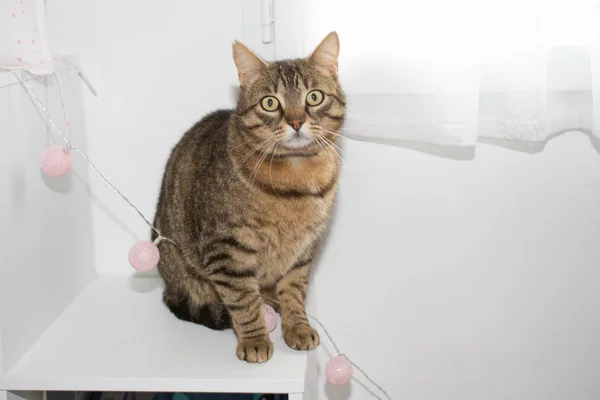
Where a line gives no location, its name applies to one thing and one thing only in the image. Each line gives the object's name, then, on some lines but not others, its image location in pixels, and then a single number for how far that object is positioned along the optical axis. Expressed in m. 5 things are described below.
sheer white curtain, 1.49
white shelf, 1.33
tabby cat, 1.35
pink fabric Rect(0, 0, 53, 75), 1.39
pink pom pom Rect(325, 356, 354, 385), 1.48
